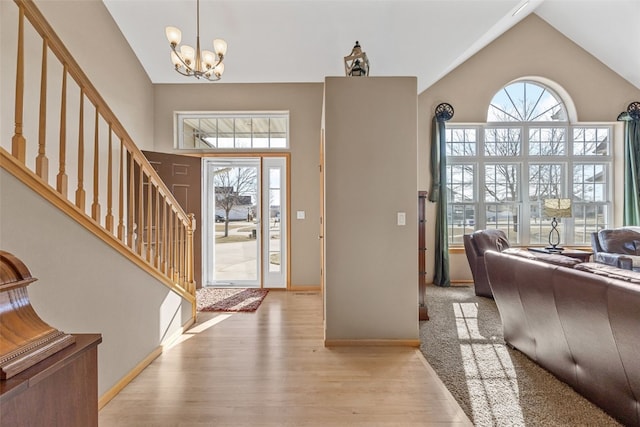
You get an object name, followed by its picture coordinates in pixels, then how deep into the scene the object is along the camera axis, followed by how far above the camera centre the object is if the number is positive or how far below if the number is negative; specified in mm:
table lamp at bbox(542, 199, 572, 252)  3861 +98
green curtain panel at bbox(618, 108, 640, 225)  4555 +776
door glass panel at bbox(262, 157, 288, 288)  4406 -134
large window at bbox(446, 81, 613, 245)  4777 +818
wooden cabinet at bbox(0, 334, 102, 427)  612 -415
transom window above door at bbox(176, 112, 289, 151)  4441 +1308
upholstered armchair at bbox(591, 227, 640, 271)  3633 -356
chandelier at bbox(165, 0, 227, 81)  2756 +1629
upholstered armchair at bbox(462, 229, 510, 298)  3738 -425
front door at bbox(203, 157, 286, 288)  4418 -104
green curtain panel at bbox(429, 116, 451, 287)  4488 +364
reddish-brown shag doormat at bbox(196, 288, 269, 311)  3479 -1101
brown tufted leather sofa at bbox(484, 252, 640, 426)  1401 -629
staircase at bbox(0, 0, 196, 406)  1421 +352
